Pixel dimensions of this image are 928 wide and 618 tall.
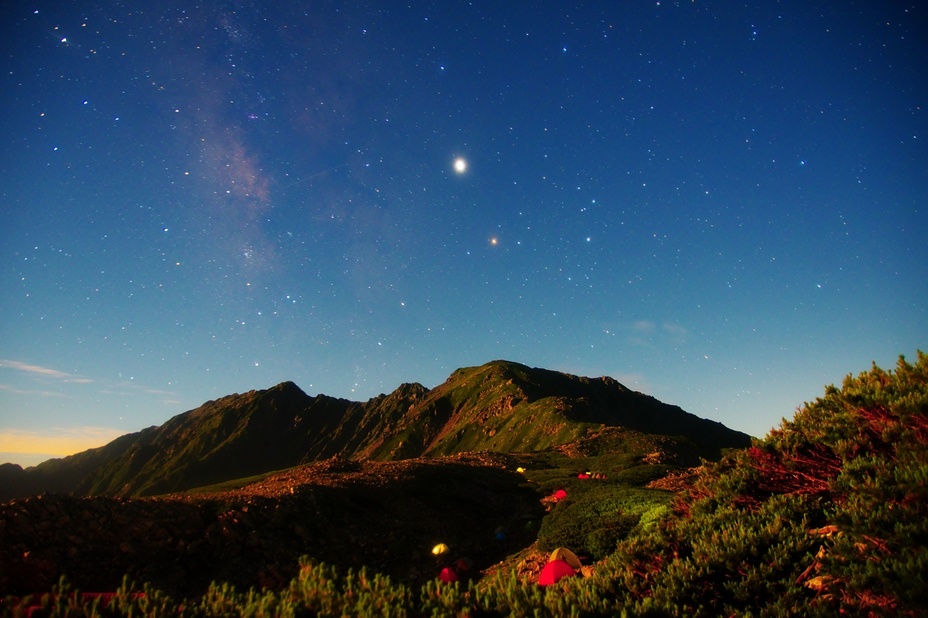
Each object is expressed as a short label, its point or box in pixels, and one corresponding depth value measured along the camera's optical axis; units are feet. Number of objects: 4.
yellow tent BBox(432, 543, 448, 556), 70.38
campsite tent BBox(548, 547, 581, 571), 52.37
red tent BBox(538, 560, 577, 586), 49.36
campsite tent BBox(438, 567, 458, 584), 56.19
